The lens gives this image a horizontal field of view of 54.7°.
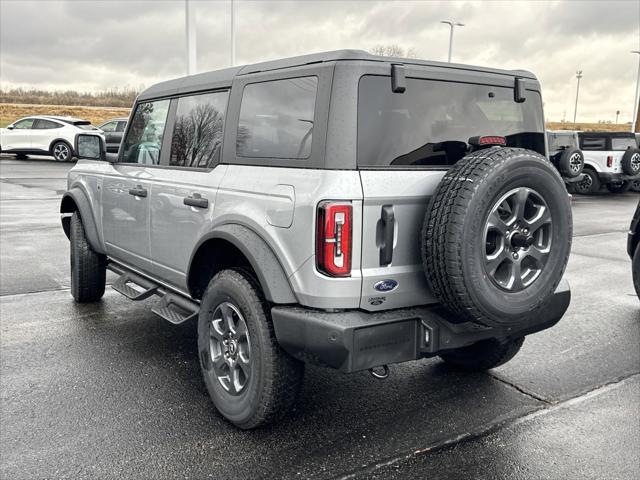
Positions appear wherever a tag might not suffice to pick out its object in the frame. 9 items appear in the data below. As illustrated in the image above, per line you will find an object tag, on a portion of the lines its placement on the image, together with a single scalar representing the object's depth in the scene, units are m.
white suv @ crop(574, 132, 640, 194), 17.67
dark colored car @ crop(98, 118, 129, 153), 23.22
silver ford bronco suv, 2.87
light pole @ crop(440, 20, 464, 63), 36.72
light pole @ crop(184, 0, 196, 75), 17.05
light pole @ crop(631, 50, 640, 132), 31.03
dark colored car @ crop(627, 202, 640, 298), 5.83
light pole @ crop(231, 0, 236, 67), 20.19
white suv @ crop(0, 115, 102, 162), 23.55
